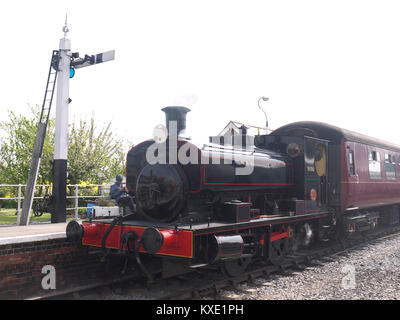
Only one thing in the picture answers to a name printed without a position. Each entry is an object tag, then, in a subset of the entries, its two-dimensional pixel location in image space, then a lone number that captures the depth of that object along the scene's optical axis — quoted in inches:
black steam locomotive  239.0
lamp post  673.0
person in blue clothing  342.0
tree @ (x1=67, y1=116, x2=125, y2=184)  811.4
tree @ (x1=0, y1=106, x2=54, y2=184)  776.3
